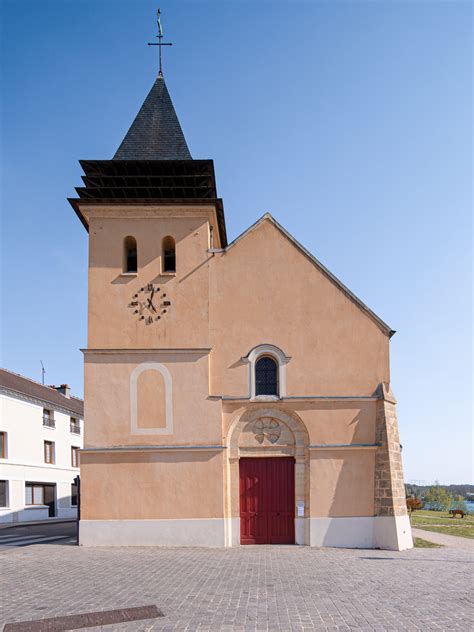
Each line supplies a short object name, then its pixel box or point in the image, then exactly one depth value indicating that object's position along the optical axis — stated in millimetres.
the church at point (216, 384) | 17688
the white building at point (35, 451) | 35094
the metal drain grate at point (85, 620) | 8547
